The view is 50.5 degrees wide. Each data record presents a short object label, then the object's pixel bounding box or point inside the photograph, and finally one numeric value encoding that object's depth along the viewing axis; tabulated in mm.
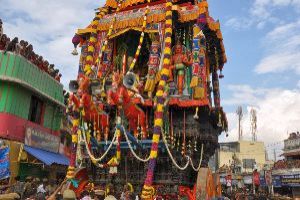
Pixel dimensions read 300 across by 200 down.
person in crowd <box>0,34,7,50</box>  18828
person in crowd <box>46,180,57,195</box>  15283
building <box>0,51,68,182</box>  18016
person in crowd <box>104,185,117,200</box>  6559
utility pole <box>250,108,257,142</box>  64169
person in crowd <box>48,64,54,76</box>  22750
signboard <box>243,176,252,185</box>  39375
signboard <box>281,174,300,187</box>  29847
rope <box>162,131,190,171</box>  13262
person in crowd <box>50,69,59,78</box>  23119
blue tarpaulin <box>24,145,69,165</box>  18461
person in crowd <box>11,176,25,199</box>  13508
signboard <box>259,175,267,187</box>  34906
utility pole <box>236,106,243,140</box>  67812
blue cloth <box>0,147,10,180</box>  16859
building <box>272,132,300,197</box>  30547
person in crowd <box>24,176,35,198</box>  13330
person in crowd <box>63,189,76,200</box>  5535
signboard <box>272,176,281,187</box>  32406
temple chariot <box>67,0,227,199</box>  12898
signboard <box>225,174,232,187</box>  25906
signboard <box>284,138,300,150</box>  36684
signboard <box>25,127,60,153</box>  19406
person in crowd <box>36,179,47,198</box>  14305
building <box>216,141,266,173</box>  57562
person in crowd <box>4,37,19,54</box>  18750
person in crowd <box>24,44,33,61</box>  19856
